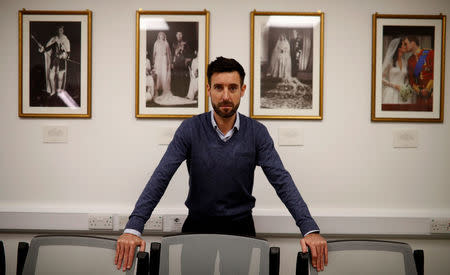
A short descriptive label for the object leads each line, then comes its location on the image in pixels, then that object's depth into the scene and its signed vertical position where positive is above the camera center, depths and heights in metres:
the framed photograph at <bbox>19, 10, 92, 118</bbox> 2.17 +0.46
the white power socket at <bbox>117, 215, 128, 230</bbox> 2.12 -0.63
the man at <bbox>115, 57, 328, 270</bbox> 1.48 -0.15
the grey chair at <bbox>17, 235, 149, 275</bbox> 1.19 -0.50
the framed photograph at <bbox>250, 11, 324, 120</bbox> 2.14 +0.47
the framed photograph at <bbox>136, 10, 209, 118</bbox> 2.14 +0.50
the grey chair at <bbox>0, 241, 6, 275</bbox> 1.15 -0.50
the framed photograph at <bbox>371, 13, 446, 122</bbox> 2.16 +0.44
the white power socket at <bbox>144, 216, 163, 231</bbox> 2.12 -0.64
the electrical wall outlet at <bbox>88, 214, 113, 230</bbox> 2.12 -0.63
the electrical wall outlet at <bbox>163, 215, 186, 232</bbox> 2.12 -0.63
